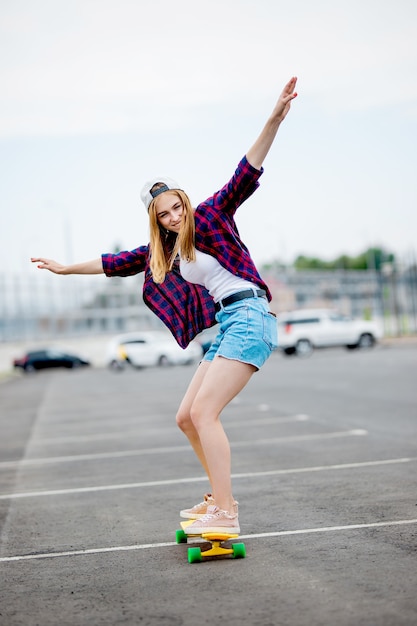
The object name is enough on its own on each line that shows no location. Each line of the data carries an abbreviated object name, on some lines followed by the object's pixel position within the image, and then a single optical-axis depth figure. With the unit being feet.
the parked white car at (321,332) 141.38
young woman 16.70
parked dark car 168.04
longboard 16.47
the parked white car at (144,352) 146.51
